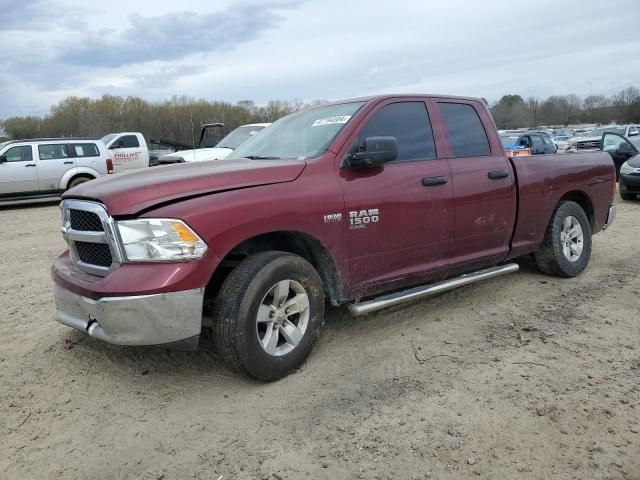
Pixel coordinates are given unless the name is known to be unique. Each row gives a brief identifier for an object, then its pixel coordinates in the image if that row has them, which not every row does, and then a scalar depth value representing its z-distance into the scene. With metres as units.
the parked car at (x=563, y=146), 27.90
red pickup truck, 3.05
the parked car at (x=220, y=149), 12.12
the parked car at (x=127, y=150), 17.62
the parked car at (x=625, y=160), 11.93
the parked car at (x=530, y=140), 17.77
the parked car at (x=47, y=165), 14.21
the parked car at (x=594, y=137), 19.89
